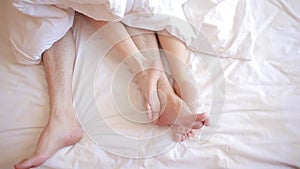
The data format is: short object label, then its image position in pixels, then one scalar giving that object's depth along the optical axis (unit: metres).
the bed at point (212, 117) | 0.85
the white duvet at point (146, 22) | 0.93
